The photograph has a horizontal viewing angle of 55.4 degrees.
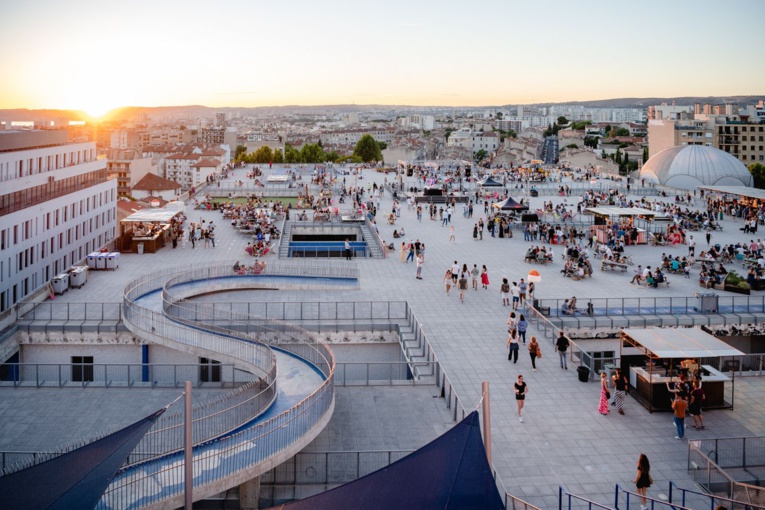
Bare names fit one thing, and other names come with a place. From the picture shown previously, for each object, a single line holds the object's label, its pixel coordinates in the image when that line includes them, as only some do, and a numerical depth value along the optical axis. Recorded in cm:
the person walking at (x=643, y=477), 1043
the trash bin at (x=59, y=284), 2305
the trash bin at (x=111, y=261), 2717
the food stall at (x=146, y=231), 3106
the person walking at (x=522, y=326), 1780
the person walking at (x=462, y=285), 2264
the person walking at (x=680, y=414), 1260
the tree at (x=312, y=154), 12976
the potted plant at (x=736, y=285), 2492
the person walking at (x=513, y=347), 1689
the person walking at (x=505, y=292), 2236
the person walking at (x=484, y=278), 2452
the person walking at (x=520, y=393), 1354
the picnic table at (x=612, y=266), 2882
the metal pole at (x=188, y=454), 854
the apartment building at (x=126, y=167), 12319
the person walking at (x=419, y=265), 2661
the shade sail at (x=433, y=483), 793
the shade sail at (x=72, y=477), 796
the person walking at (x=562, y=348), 1672
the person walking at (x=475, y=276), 2434
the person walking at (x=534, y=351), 1642
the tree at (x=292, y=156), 13812
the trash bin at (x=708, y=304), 2200
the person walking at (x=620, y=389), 1410
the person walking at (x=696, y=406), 1349
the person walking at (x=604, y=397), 1400
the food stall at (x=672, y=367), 1430
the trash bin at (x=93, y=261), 2717
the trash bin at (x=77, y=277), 2425
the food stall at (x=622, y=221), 3542
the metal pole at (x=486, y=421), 870
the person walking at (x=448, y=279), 2404
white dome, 7194
